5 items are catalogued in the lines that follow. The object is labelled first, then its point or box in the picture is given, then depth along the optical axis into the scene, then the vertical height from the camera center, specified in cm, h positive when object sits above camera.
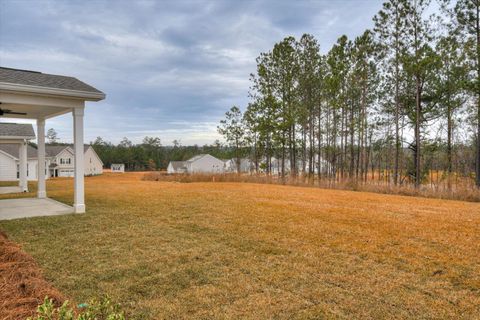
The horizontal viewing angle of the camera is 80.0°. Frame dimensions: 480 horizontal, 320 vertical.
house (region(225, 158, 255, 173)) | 4313 -37
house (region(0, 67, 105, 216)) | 634 +158
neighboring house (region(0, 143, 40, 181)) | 2284 +4
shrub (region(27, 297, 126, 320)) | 149 -86
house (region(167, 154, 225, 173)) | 4978 -34
